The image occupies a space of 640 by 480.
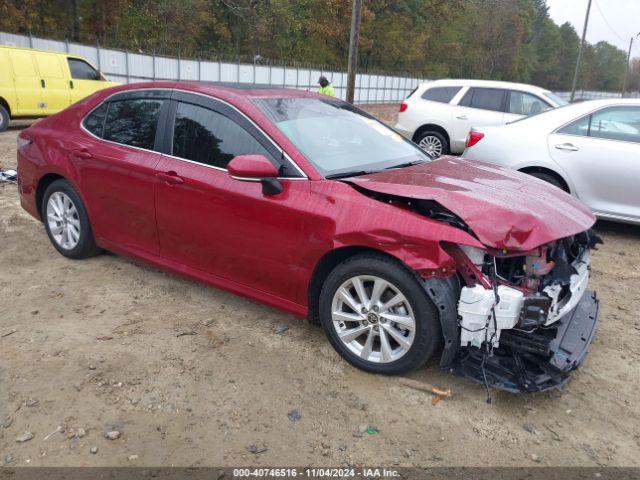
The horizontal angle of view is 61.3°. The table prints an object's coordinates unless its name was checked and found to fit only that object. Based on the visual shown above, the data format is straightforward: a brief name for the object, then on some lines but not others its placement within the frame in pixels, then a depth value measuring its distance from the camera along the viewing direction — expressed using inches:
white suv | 395.9
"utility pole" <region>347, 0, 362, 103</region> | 496.4
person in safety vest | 428.8
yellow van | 480.4
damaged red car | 113.2
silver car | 226.5
